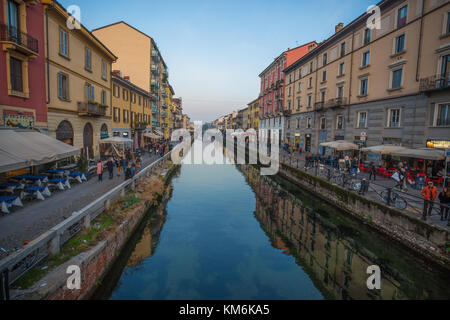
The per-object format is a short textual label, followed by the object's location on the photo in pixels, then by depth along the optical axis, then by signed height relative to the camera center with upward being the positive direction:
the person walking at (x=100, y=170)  13.68 -2.08
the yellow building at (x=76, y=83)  14.32 +3.69
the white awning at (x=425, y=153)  10.86 -0.46
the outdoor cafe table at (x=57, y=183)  11.30 -2.40
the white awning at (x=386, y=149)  14.01 -0.37
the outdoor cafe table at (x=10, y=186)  9.40 -2.23
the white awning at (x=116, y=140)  18.42 -0.43
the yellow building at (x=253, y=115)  65.12 +7.05
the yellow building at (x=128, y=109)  25.67 +3.31
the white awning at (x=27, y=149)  7.48 -0.66
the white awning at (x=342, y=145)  18.31 -0.29
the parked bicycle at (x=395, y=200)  9.45 -2.41
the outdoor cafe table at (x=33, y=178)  11.19 -2.17
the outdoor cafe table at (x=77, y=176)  13.26 -2.38
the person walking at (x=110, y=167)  14.66 -2.04
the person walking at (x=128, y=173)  13.31 -2.18
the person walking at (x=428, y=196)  8.16 -1.91
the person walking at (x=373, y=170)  15.05 -1.83
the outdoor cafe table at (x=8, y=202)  7.86 -2.47
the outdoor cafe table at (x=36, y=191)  9.70 -2.45
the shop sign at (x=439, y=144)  13.85 +0.03
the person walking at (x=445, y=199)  8.27 -1.99
